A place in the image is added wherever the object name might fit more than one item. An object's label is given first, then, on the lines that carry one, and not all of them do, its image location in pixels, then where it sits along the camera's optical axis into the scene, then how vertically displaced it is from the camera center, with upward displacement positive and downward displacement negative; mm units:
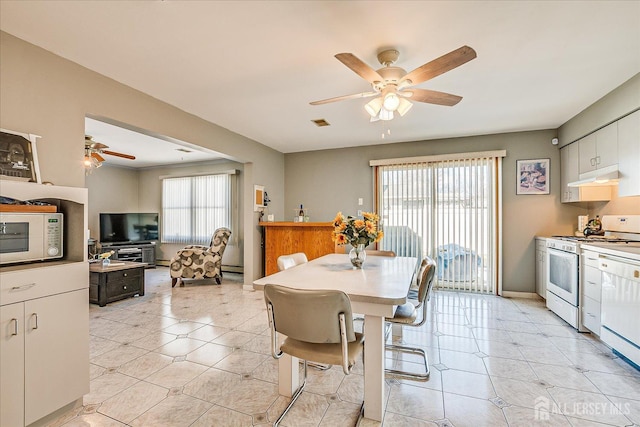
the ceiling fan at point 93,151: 4023 +951
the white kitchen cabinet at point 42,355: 1597 -868
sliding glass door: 4598 -39
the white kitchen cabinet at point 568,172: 3775 +584
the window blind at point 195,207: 6523 +163
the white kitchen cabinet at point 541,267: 3984 -769
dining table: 1635 -478
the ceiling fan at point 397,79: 1759 +955
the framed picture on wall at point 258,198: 4973 +282
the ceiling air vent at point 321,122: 3959 +1300
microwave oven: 1723 -146
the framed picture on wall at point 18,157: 1784 +374
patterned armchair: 5184 -873
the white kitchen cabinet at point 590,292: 2785 -791
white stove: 3078 -508
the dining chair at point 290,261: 2535 -446
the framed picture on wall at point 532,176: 4332 +577
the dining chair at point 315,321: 1469 -579
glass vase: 2482 -370
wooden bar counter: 4832 -452
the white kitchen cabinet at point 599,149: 3014 +744
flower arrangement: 2436 -147
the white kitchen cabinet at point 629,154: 2668 +578
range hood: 3008 +409
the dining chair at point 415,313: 2186 -793
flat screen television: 6496 -325
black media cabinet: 6411 -897
